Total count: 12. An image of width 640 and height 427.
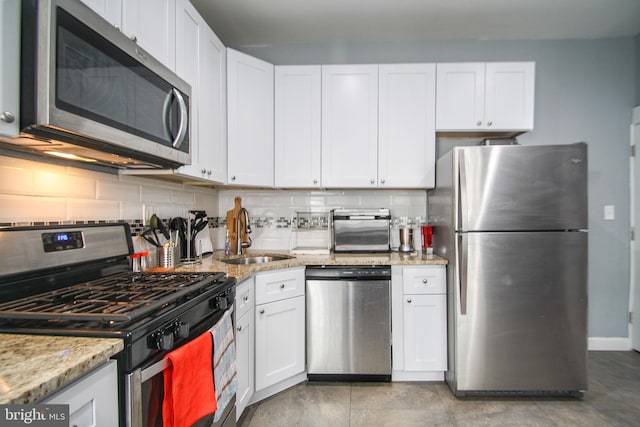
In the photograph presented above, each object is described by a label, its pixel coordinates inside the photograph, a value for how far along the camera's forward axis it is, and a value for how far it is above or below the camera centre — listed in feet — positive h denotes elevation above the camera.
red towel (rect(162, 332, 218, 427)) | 3.09 -1.83
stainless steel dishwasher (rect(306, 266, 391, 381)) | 7.20 -2.50
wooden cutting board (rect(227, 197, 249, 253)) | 8.64 -0.26
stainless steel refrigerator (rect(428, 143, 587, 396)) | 6.70 -1.10
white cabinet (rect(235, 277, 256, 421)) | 5.58 -2.48
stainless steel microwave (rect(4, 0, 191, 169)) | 2.66 +1.28
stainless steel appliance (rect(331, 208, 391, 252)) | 8.45 -0.44
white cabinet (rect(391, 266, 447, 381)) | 7.33 -2.45
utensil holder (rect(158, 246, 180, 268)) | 5.74 -0.81
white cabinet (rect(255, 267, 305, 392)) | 6.48 -2.49
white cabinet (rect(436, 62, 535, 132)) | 8.06 +3.16
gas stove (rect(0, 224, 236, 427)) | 2.74 -0.95
